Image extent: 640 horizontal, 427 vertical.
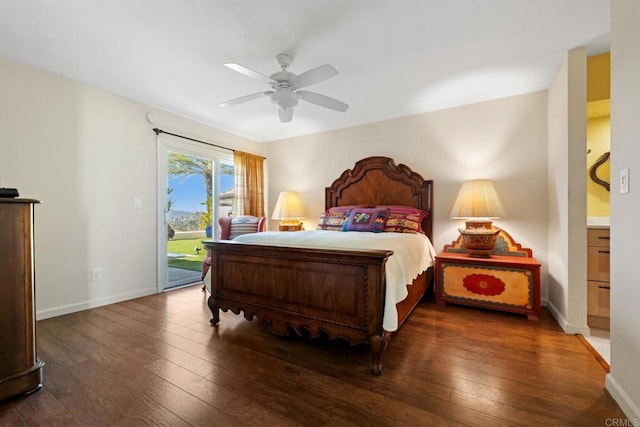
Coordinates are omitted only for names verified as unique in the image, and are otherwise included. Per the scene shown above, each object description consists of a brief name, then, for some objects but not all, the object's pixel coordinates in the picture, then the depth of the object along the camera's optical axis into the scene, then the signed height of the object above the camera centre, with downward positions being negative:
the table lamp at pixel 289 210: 4.33 +0.04
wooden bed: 1.75 -0.59
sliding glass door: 3.61 +0.16
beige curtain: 4.54 +0.50
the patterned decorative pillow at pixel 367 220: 3.28 -0.10
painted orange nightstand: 2.57 -0.69
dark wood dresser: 1.47 -0.49
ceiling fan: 2.07 +1.06
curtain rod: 3.49 +1.06
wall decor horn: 2.72 +0.41
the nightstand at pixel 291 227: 4.42 -0.24
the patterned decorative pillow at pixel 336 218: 3.62 -0.08
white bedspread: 1.76 -0.30
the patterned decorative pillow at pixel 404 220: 3.22 -0.10
